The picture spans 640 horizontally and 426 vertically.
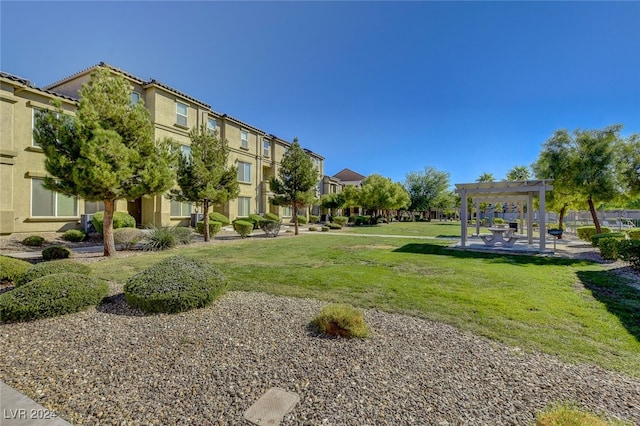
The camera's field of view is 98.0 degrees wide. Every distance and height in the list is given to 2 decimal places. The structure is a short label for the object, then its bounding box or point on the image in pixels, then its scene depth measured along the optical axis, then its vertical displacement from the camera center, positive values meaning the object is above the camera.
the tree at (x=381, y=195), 37.16 +2.57
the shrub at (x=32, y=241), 12.76 -1.35
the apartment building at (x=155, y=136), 13.29 +3.92
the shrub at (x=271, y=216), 28.24 -0.28
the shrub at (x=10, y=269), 6.21 -1.32
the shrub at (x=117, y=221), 15.24 -0.49
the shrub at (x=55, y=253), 9.91 -1.49
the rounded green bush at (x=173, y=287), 4.93 -1.39
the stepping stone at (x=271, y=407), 2.46 -1.83
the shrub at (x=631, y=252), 8.95 -1.20
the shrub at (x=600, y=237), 11.46 -0.90
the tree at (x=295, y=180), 19.64 +2.45
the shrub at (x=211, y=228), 17.59 -0.97
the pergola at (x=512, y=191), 12.55 +1.21
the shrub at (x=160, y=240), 12.77 -1.29
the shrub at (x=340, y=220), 31.86 -0.73
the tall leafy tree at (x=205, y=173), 14.40 +2.12
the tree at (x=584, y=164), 13.77 +2.71
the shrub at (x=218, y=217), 22.61 -0.34
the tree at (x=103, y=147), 9.07 +2.23
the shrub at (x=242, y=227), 18.14 -0.92
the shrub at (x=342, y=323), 4.13 -1.66
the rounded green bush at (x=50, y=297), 4.40 -1.45
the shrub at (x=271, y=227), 19.98 -0.99
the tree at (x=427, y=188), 51.25 +4.96
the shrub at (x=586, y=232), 16.36 -0.98
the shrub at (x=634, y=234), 13.69 -0.91
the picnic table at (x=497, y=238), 14.46 -1.25
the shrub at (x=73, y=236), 14.24 -1.23
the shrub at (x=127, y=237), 13.03 -1.18
